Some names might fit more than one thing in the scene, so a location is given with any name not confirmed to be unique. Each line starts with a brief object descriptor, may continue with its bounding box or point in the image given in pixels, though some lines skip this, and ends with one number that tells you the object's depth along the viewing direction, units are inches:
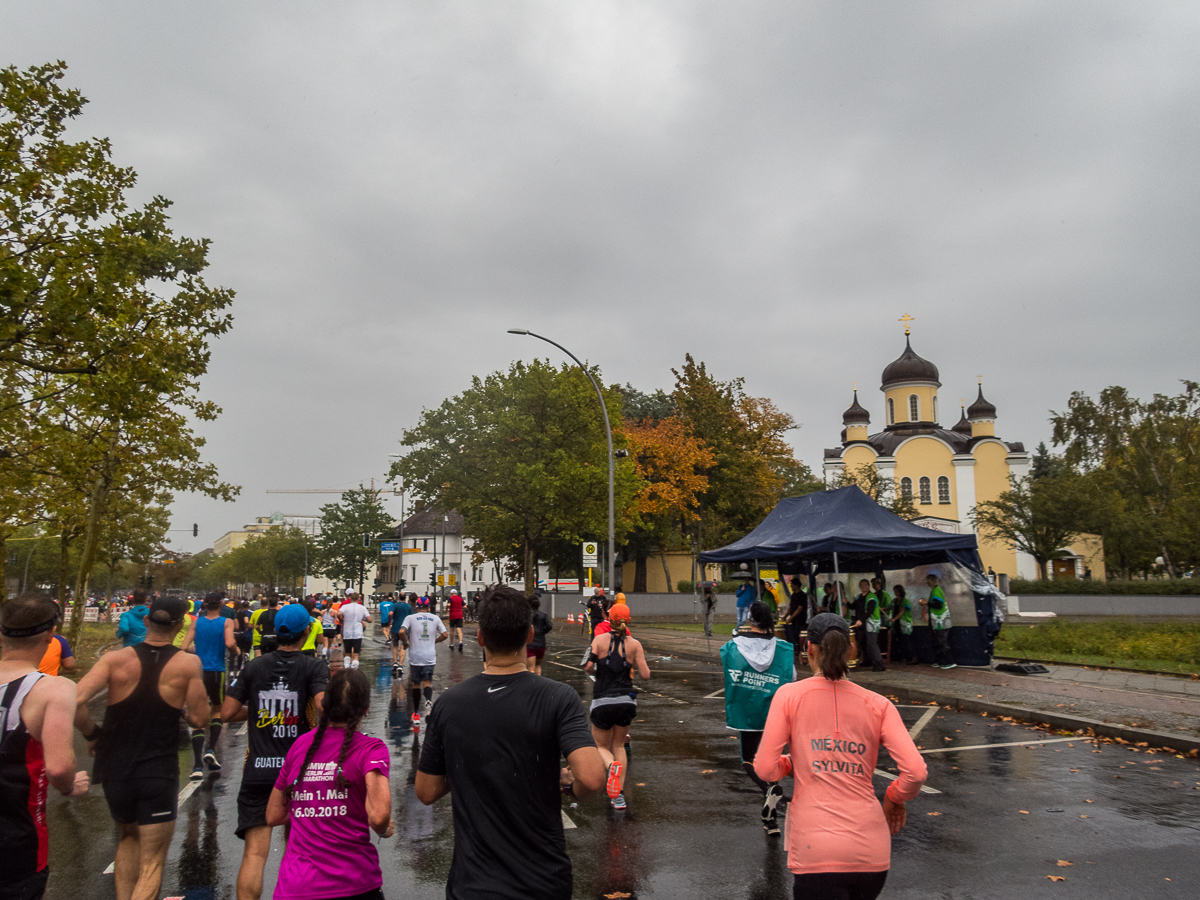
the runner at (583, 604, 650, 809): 287.1
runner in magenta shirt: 128.9
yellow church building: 2458.2
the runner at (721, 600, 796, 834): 253.9
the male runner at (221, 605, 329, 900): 192.2
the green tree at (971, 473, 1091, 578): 1750.7
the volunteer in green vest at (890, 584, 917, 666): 729.6
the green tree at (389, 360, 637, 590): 1492.4
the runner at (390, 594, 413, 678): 652.1
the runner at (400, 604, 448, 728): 456.1
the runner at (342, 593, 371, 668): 700.0
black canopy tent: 673.6
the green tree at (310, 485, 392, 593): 3299.7
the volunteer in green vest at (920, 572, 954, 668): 708.0
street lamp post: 949.2
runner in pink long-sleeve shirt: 126.6
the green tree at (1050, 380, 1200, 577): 1686.8
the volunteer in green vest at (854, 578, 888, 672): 694.5
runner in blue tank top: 358.0
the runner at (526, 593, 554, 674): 439.5
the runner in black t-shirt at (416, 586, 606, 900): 107.7
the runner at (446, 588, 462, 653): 939.3
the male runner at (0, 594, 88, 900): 126.6
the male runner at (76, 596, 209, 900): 177.0
